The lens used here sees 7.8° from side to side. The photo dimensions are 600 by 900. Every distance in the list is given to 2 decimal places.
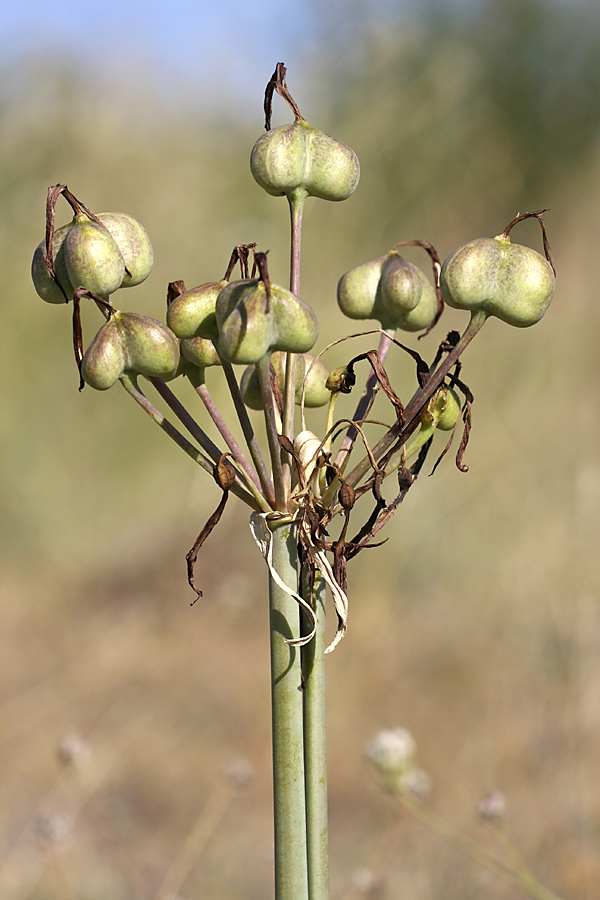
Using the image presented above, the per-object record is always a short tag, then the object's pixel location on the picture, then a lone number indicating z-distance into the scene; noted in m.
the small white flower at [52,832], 1.35
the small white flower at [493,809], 1.11
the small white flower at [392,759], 1.19
